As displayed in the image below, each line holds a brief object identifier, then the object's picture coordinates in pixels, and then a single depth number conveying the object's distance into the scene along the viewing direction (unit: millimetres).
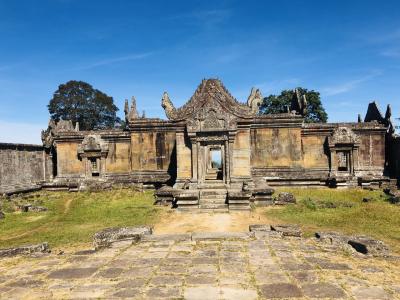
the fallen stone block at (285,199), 16391
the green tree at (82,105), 53500
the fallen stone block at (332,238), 8945
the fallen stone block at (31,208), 16552
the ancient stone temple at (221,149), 17953
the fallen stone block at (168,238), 9094
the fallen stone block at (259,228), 10273
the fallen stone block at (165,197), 17094
